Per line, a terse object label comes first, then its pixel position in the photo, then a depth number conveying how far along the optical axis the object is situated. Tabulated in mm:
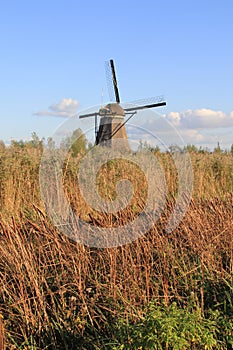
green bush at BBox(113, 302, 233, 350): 2859
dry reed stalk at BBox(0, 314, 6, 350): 2895
